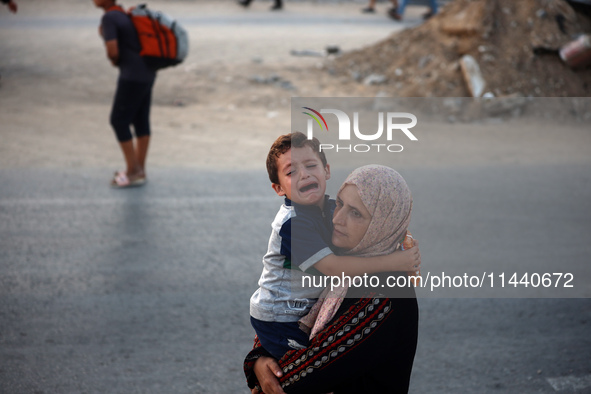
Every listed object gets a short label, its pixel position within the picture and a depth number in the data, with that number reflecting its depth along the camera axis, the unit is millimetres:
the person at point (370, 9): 19594
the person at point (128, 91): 5777
